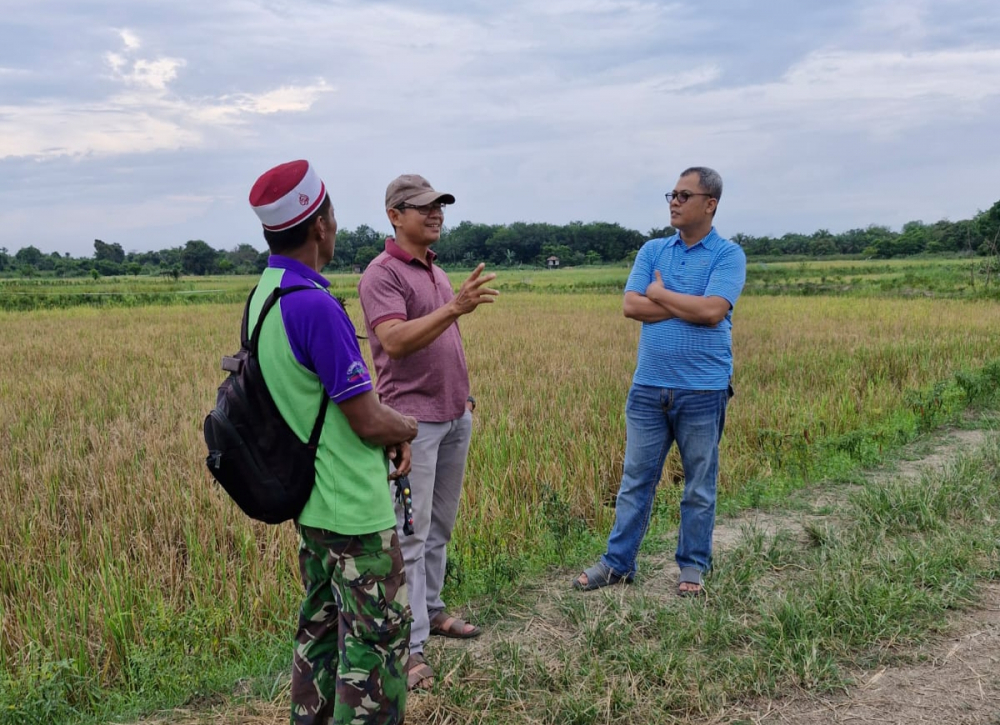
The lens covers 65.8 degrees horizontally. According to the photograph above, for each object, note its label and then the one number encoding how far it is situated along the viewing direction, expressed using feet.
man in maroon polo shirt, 9.25
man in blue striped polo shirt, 11.57
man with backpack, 6.39
